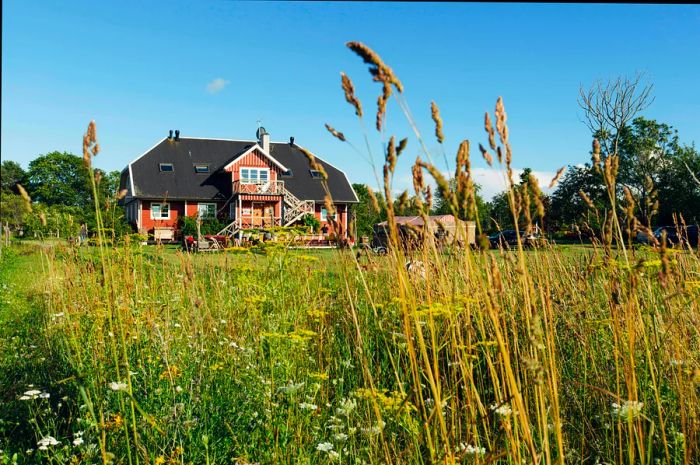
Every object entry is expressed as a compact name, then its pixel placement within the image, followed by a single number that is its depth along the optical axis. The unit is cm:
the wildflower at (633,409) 190
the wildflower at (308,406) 248
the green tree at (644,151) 4038
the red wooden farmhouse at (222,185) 3688
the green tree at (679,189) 3662
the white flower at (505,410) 173
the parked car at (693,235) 2718
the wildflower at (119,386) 227
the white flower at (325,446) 223
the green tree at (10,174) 7341
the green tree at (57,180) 6284
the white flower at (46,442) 259
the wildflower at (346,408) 232
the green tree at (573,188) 3416
